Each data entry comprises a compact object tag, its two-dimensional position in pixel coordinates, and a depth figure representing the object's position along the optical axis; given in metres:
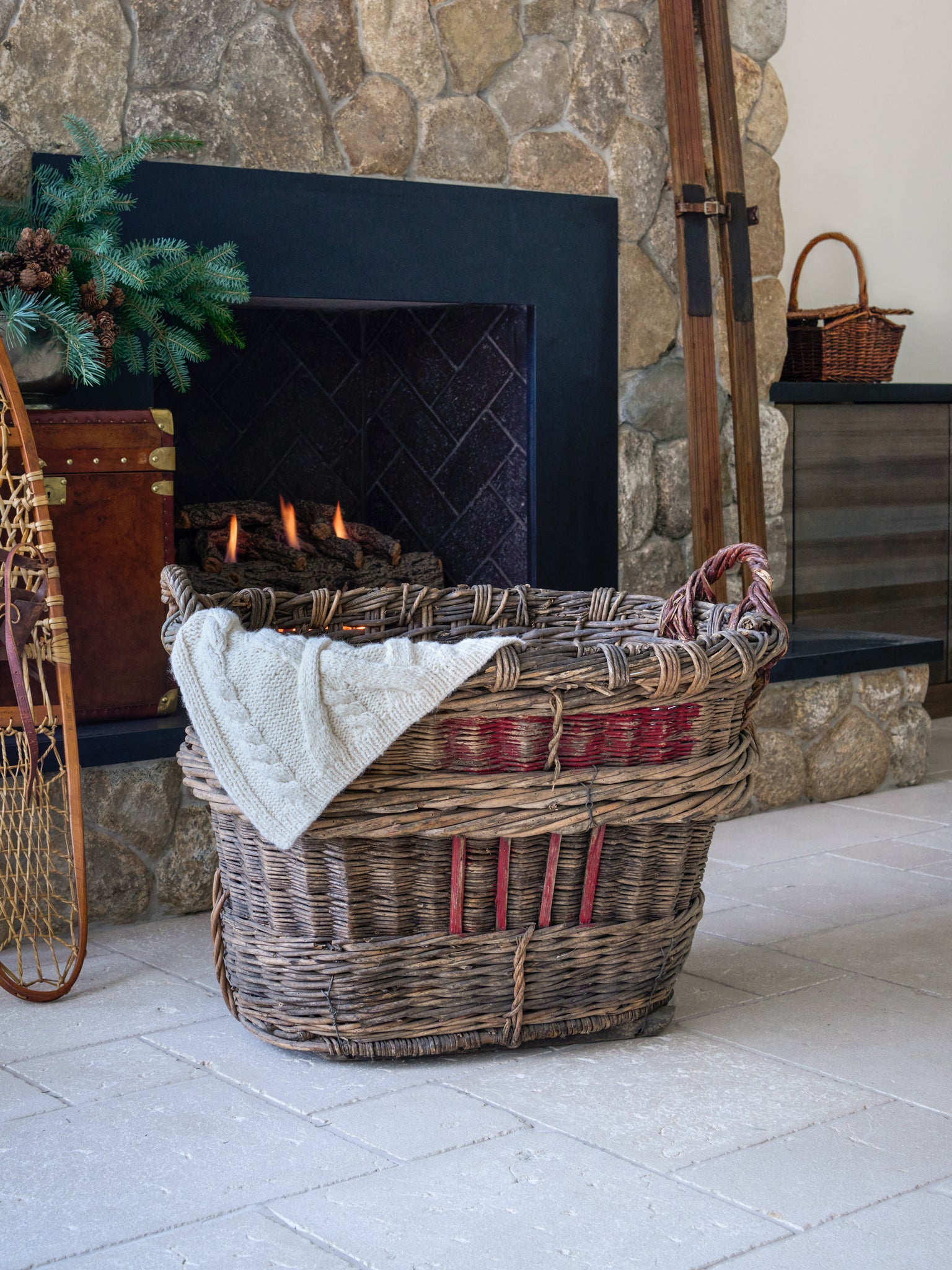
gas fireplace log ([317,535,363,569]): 3.13
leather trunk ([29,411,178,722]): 2.37
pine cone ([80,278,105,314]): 2.28
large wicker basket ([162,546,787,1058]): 1.70
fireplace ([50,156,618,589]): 2.85
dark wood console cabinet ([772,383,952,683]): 3.66
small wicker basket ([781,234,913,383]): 3.66
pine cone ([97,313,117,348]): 2.28
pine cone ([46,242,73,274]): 2.22
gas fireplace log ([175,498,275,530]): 3.01
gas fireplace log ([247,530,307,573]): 3.04
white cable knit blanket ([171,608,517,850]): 1.64
